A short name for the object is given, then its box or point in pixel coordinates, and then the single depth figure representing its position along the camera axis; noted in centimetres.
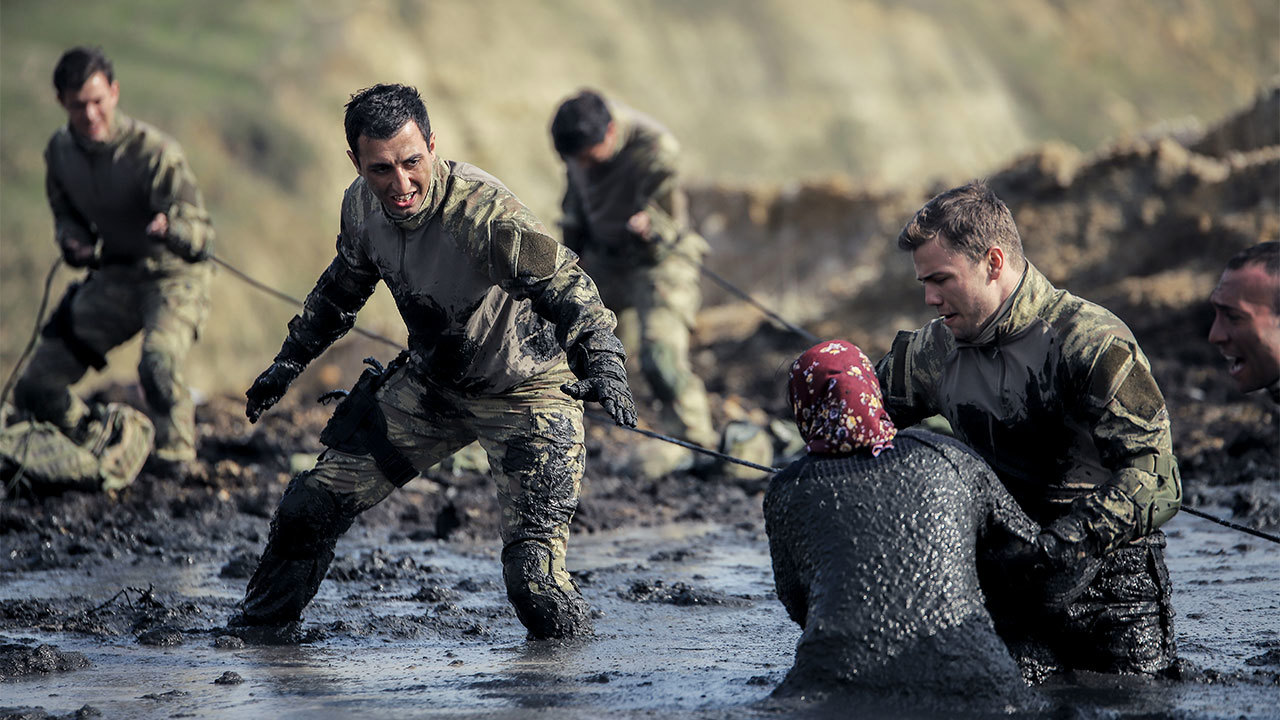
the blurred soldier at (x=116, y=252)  1661
